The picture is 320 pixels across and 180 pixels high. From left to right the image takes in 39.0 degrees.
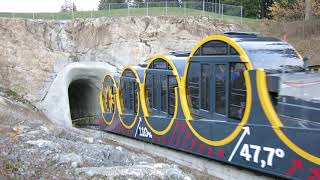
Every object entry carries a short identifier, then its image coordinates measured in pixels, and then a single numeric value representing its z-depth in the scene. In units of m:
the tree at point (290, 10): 32.81
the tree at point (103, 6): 34.88
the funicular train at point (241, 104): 8.50
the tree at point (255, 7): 43.26
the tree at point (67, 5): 46.01
